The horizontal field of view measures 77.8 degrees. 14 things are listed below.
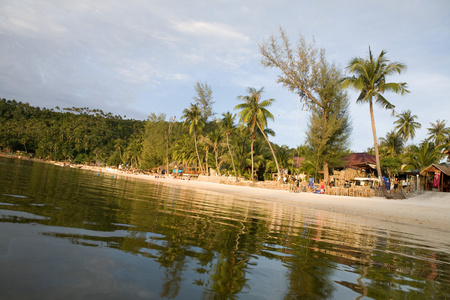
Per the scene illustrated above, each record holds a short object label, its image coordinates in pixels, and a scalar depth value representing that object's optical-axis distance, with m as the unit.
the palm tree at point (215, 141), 45.28
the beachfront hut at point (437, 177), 26.31
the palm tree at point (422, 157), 33.19
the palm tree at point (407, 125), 47.84
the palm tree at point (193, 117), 47.19
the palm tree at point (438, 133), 43.93
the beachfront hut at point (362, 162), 30.52
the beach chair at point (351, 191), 21.48
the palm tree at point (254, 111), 34.62
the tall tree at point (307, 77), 26.92
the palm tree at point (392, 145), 47.47
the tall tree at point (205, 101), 55.84
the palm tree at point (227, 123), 41.41
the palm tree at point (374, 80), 20.56
